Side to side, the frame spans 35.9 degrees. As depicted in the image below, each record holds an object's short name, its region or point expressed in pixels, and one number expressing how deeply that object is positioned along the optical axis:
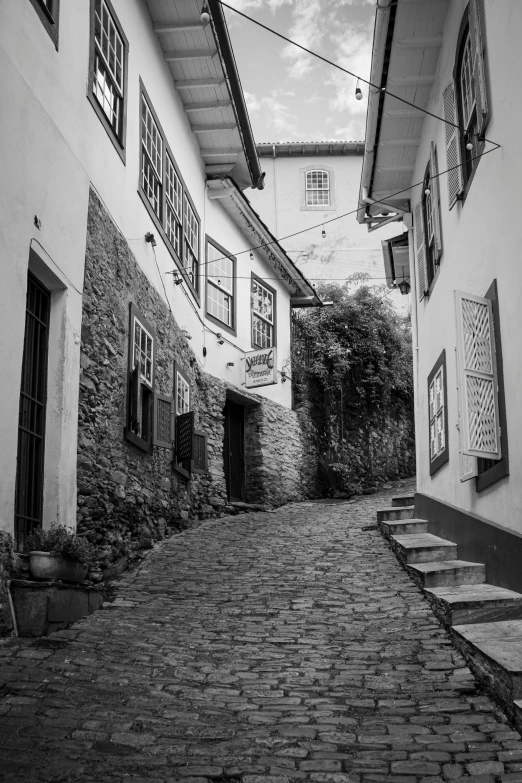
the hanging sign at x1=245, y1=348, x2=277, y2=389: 15.68
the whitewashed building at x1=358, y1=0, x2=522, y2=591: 6.62
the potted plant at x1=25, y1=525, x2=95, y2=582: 6.23
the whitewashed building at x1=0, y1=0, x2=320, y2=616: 6.85
